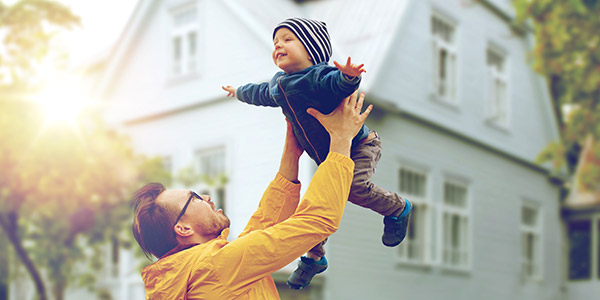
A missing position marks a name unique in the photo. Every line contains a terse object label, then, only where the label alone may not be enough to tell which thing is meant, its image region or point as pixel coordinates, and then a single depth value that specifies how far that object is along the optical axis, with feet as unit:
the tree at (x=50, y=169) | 36.78
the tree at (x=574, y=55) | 43.16
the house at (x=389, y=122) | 44.04
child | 8.27
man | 7.97
